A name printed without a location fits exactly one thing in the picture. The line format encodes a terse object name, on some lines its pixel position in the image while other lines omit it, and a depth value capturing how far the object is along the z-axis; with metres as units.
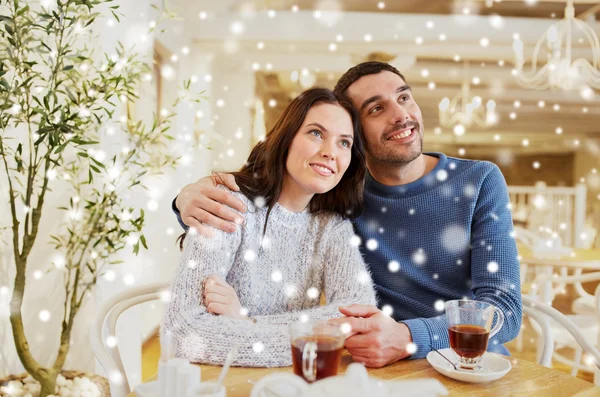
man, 1.25
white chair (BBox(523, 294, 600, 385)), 1.23
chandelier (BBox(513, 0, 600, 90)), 3.06
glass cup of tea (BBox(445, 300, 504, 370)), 0.94
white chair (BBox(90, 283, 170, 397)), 1.15
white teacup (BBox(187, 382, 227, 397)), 0.75
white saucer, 0.91
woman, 1.14
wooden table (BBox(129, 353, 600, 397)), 0.88
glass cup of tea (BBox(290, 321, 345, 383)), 0.81
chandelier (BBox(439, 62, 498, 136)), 4.47
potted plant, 1.73
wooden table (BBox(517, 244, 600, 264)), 2.79
